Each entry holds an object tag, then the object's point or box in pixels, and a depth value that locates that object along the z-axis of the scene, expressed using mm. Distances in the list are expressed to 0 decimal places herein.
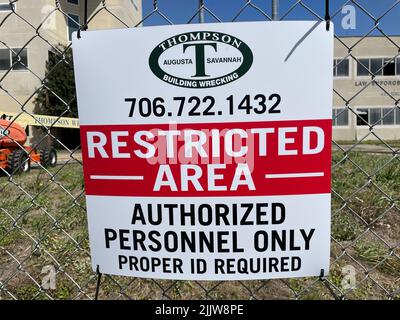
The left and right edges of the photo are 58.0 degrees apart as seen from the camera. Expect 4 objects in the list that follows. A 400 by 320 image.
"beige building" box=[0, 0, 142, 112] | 16516
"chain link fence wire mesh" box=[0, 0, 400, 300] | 1839
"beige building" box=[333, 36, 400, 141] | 20734
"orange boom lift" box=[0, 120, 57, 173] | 7812
